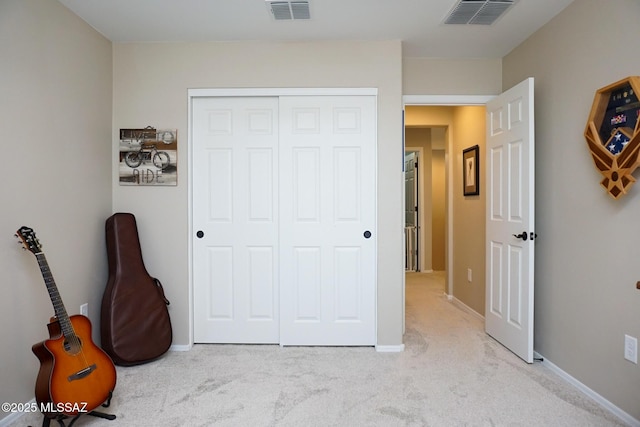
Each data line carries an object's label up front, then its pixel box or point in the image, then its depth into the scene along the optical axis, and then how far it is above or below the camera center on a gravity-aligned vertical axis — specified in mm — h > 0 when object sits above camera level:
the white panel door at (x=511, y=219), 2559 -49
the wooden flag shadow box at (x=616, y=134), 1843 +447
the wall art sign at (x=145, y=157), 2850 +458
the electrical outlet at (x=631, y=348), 1894 -736
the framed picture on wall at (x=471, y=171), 3694 +463
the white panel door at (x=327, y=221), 2879 -62
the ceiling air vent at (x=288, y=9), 2297 +1372
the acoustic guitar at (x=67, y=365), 1679 -766
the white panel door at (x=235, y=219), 2924 -45
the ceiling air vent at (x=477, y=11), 2293 +1371
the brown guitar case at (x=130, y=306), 2506 -678
